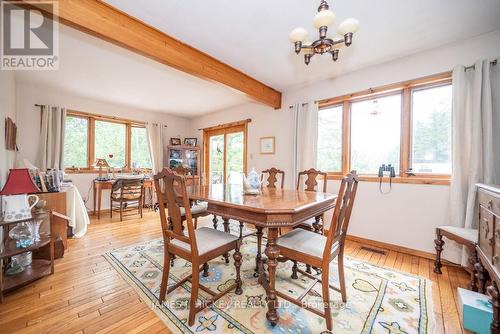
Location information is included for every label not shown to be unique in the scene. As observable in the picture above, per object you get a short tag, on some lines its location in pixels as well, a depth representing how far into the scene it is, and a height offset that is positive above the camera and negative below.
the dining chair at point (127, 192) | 3.85 -0.58
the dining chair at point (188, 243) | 1.36 -0.58
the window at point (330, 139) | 3.23 +0.48
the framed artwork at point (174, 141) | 5.46 +0.63
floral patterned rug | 1.37 -1.06
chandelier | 1.35 +0.96
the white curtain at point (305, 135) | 3.30 +0.53
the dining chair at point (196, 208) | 2.45 -0.55
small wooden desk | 4.01 -0.48
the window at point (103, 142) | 4.15 +0.47
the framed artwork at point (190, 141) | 5.68 +0.67
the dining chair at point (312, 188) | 2.07 -0.28
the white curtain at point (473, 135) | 2.03 +0.36
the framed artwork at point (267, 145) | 4.00 +0.44
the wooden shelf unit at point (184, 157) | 5.34 +0.22
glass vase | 1.91 -0.63
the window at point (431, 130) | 2.39 +0.49
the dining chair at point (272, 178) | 2.91 -0.16
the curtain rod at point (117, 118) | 3.68 +1.03
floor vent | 2.58 -1.06
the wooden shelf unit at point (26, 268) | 1.64 -1.00
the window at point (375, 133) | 2.74 +0.51
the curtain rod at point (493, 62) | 2.05 +1.10
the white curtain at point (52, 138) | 3.71 +0.46
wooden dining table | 1.33 -0.31
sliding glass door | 4.77 +0.33
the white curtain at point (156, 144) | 5.11 +0.53
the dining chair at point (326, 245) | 1.30 -0.56
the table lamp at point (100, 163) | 4.22 -0.01
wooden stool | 1.72 -0.64
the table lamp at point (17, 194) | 1.72 -0.27
